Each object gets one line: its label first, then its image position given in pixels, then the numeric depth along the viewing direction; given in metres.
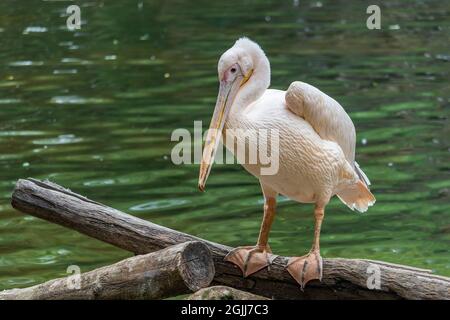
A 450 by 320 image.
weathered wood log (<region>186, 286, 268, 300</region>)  7.88
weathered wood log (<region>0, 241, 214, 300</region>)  7.81
